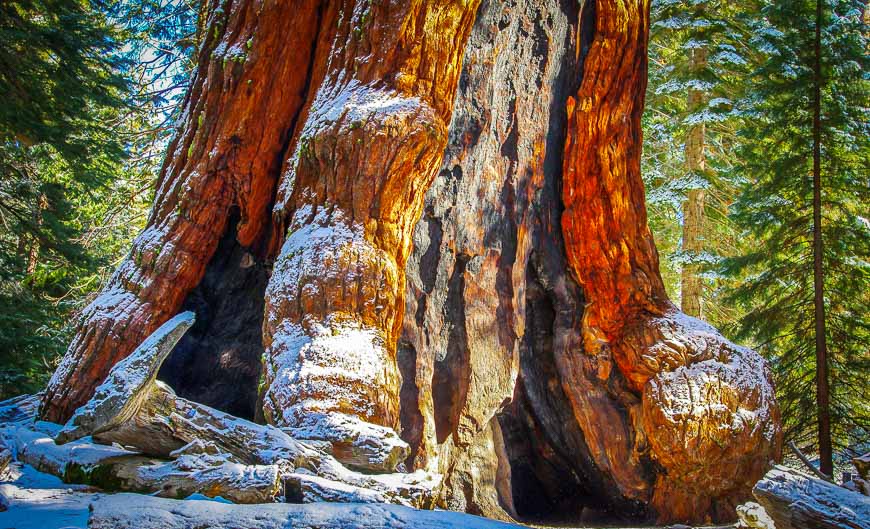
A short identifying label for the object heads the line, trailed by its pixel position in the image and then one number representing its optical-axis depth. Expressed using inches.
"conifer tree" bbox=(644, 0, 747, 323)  432.8
